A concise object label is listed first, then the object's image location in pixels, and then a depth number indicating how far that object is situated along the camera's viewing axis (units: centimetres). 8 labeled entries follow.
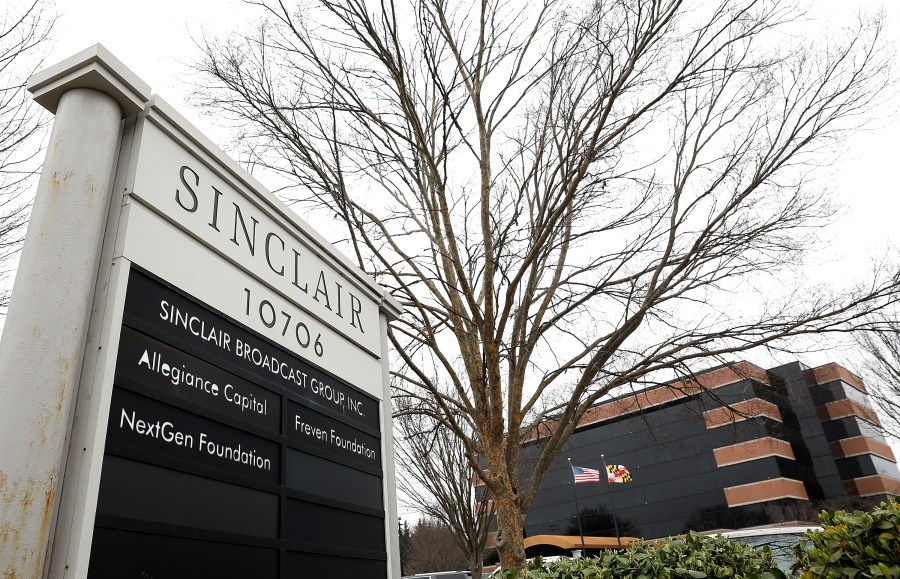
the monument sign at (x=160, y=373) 200
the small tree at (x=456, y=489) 1795
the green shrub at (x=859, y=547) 286
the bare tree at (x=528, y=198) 769
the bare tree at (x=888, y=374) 1778
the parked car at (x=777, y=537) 907
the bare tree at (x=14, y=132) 723
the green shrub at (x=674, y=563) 430
